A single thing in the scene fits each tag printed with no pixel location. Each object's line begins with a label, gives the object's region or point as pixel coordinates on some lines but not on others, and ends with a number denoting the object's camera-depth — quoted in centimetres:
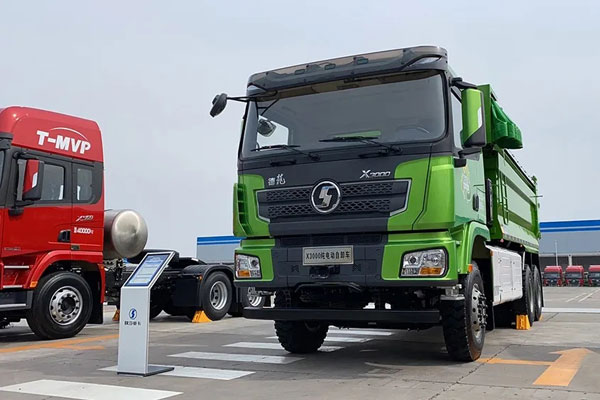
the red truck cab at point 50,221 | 858
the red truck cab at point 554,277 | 3762
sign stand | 588
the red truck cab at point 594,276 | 3694
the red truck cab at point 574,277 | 3747
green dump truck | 557
